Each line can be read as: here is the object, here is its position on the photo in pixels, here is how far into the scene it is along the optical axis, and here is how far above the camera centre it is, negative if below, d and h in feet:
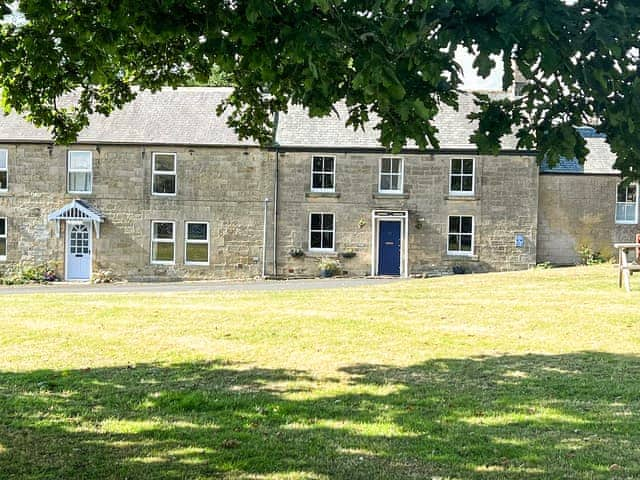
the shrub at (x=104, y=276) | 96.22 -4.50
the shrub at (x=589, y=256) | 96.37 -1.13
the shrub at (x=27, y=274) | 94.84 -4.33
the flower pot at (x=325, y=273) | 94.32 -3.67
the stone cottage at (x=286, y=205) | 95.71 +5.16
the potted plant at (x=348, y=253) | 95.40 -1.11
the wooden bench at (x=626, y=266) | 56.65 -1.41
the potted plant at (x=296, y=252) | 95.76 -1.07
